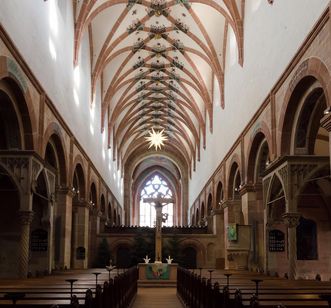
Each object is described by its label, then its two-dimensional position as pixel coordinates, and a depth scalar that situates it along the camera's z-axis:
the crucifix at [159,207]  28.87
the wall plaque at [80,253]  29.37
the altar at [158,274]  26.91
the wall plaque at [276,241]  20.16
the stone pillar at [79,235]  29.39
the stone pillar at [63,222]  23.66
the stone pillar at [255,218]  22.23
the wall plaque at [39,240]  20.30
